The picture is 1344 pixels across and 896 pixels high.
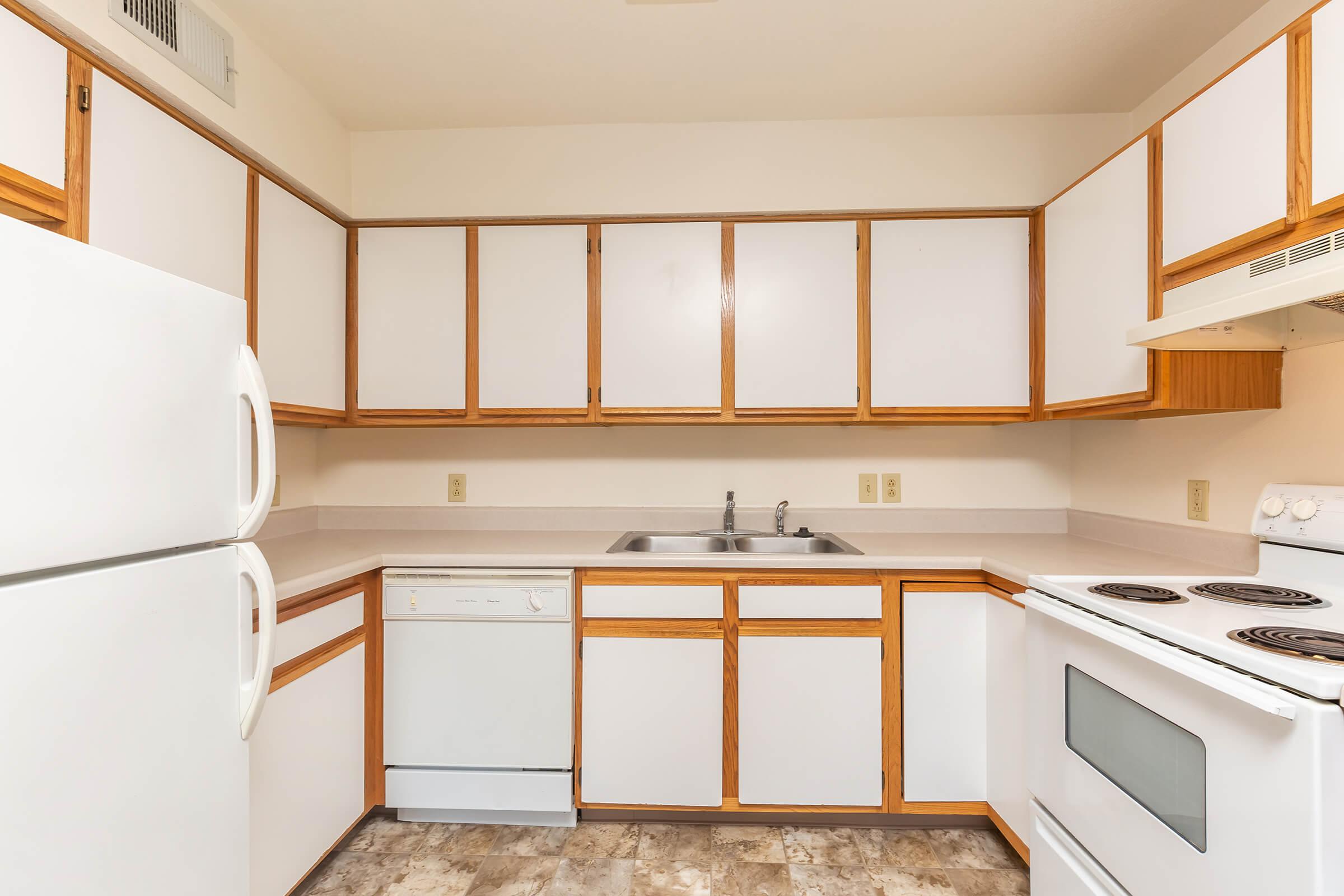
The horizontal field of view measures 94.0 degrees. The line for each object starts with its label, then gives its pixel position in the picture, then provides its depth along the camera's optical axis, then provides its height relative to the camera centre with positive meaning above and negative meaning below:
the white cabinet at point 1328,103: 1.14 +0.66
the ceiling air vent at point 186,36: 1.40 +1.01
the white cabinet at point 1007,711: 1.74 -0.74
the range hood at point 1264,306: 1.05 +0.28
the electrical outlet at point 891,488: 2.49 -0.13
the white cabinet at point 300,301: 1.89 +0.50
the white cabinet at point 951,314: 2.20 +0.50
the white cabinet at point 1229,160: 1.27 +0.66
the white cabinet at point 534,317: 2.27 +0.50
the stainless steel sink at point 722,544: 2.38 -0.34
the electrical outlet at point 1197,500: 1.83 -0.13
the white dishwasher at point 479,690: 1.97 -0.74
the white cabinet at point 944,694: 1.94 -0.75
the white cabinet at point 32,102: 1.15 +0.68
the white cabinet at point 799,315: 2.22 +0.50
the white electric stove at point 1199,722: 0.85 -0.44
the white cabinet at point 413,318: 2.30 +0.51
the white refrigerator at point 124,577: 0.72 -0.17
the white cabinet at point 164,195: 1.35 +0.63
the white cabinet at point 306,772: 1.50 -0.84
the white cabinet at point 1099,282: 1.67 +0.51
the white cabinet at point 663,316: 2.25 +0.50
